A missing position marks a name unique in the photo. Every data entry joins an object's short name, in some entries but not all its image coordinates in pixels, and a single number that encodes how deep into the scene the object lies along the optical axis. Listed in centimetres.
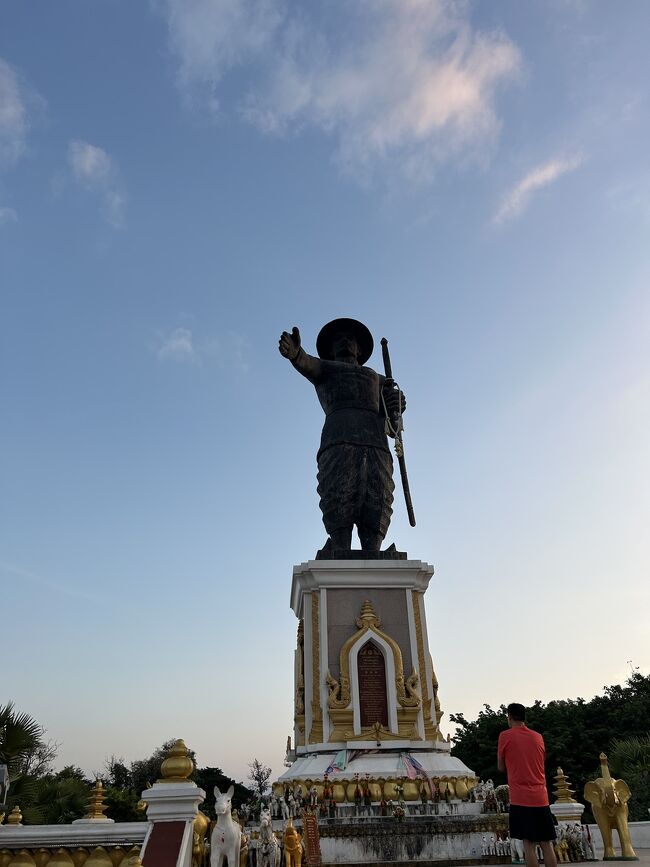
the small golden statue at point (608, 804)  931
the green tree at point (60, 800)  1360
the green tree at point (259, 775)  4003
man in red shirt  506
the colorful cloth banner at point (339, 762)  1259
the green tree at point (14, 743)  984
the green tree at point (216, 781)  3975
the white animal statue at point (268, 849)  802
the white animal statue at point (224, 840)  657
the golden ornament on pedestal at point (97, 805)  799
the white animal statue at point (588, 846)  966
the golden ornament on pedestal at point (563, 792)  1097
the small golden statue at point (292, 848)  823
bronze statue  1633
